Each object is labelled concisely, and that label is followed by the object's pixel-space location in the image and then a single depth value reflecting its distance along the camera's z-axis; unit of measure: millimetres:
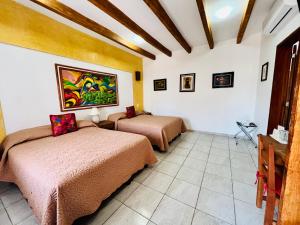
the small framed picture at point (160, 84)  4581
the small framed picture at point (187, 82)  4043
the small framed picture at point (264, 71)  2578
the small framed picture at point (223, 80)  3500
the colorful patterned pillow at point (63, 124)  2319
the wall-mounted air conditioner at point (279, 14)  1621
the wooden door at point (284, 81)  1897
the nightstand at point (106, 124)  3121
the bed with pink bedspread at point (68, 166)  1092
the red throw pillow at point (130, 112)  3924
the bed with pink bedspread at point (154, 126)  2791
